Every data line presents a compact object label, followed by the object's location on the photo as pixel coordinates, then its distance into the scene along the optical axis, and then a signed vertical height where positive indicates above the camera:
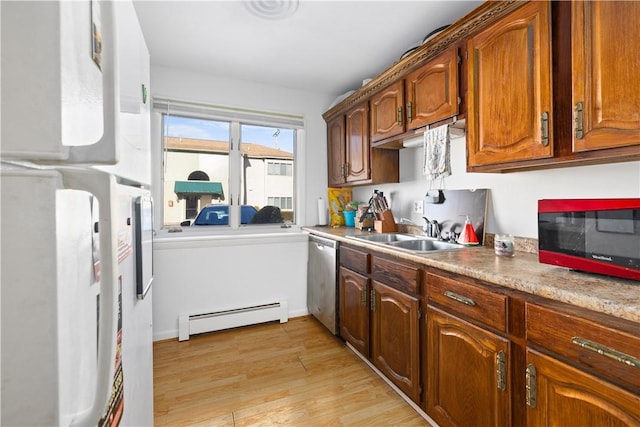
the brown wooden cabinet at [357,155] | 2.45 +0.52
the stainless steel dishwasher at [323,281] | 2.40 -0.64
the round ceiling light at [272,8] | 1.68 +1.25
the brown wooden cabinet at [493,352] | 0.81 -0.54
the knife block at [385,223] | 2.51 -0.10
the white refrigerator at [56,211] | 0.41 +0.01
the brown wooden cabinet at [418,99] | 1.64 +0.75
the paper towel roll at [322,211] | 3.10 +0.02
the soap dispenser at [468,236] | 1.77 -0.16
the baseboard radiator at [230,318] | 2.47 -0.97
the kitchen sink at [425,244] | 1.95 -0.24
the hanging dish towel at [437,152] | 1.73 +0.37
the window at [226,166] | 2.64 +0.47
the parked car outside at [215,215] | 2.77 -0.02
